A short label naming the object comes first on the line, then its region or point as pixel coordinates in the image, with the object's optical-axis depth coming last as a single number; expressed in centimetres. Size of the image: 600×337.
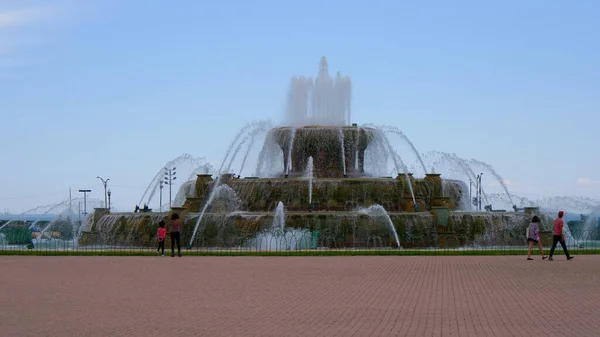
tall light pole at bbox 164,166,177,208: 8626
